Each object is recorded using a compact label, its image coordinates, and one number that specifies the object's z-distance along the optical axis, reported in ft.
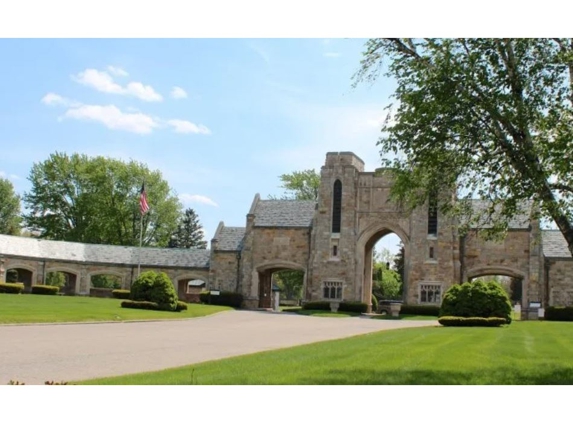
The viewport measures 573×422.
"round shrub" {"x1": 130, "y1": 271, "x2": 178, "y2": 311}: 119.14
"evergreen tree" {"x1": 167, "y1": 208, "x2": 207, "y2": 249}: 290.35
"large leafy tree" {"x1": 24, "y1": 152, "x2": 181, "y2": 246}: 239.23
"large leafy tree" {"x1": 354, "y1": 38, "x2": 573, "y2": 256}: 41.98
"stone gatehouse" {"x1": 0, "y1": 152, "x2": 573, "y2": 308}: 152.97
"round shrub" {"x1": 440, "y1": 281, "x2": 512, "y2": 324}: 104.53
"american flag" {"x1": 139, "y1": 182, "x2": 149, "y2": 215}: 144.56
